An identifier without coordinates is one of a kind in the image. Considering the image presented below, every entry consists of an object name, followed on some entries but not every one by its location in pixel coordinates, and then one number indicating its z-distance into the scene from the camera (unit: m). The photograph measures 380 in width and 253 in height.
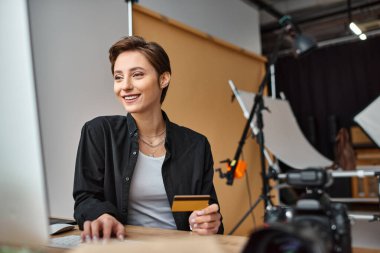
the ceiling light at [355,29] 3.42
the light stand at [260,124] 1.93
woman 1.07
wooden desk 0.37
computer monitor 0.45
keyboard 0.69
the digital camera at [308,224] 0.30
